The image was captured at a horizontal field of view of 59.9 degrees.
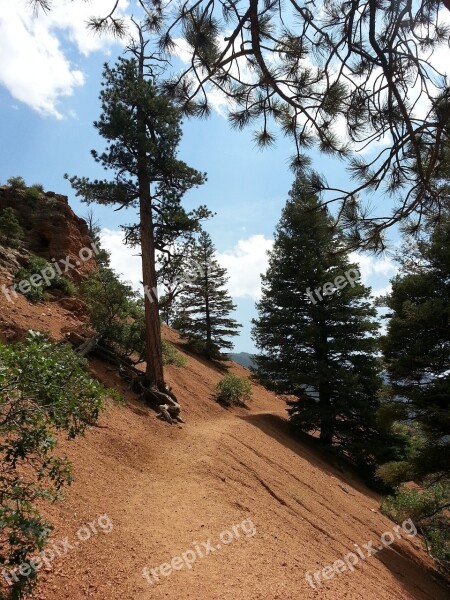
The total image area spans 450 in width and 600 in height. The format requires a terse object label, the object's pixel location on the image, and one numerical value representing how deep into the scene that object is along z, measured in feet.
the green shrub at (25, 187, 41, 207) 58.80
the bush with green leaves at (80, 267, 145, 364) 39.27
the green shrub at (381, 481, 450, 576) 29.50
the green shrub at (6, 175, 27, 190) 59.33
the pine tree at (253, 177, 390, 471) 45.34
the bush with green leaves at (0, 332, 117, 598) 7.69
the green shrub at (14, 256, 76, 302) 44.39
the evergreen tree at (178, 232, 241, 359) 85.66
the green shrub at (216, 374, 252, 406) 53.06
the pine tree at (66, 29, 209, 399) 34.94
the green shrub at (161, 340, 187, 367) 44.87
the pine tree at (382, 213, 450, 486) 28.68
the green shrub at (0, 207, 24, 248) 50.29
